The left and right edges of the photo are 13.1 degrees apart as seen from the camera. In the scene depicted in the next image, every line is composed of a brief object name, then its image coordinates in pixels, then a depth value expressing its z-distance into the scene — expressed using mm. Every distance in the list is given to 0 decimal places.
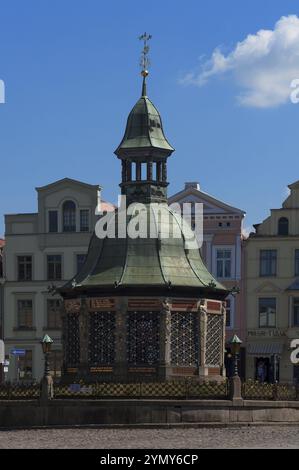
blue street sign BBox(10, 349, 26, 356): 84312
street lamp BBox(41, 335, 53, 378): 52438
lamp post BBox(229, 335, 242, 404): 50531
